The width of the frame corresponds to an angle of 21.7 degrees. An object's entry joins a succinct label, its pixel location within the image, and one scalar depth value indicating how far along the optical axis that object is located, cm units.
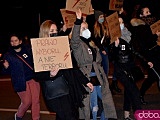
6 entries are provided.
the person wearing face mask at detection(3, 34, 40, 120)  667
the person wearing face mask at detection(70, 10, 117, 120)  599
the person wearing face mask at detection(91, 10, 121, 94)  696
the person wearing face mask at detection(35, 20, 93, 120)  511
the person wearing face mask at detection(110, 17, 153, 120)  671
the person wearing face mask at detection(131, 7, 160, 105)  750
